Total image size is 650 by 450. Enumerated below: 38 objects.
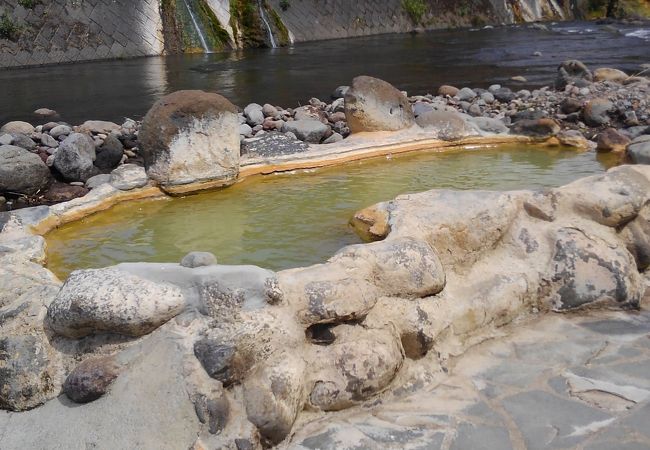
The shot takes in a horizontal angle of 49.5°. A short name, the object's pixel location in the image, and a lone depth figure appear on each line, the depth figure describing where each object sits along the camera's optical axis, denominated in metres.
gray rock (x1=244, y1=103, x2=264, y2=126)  9.17
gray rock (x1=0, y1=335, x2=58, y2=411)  3.08
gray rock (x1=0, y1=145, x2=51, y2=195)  6.93
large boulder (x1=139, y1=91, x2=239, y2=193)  6.19
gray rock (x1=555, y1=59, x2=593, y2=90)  12.31
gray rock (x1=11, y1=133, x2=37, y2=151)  7.98
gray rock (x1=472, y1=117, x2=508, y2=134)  8.30
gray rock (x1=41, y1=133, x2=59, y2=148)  8.21
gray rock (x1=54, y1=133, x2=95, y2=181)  7.31
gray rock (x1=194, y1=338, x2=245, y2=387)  2.96
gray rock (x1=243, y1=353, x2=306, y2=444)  2.89
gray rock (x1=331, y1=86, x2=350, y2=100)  11.86
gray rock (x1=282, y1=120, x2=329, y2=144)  8.31
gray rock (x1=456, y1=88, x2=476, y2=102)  11.40
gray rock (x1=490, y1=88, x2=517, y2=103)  11.42
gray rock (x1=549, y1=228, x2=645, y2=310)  4.00
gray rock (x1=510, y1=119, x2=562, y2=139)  8.18
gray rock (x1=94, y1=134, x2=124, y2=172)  7.70
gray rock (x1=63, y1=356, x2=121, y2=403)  2.97
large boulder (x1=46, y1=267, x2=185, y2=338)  3.05
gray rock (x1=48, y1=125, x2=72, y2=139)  8.59
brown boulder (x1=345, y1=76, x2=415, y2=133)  7.71
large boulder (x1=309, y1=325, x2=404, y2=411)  3.12
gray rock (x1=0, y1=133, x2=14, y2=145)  7.97
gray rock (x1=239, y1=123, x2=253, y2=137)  8.26
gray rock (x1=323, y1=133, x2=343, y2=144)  8.17
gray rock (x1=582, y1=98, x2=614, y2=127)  9.64
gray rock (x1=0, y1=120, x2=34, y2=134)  8.55
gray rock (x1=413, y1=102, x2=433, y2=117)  9.77
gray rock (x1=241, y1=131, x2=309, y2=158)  7.02
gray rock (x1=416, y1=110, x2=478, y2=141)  7.96
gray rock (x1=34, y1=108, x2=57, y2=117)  10.75
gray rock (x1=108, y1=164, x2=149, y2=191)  6.05
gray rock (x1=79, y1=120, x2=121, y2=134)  8.65
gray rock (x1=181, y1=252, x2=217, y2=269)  3.48
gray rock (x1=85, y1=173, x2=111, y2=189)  6.76
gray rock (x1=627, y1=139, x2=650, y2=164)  6.98
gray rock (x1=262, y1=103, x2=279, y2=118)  9.60
